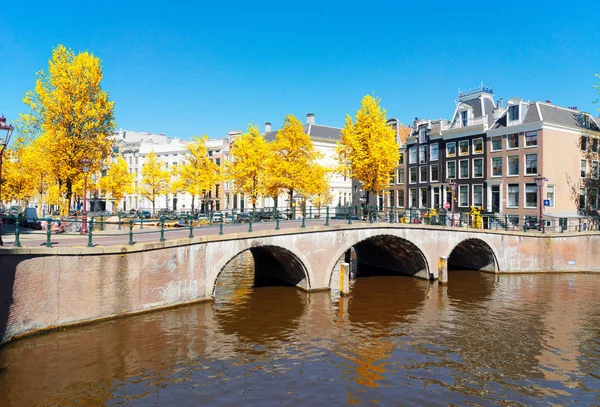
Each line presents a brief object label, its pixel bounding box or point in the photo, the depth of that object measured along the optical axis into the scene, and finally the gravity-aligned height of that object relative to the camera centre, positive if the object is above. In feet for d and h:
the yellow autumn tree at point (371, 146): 113.80 +17.56
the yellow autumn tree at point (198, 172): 149.07 +13.53
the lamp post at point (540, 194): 104.12 +4.14
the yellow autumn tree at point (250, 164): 131.75 +14.57
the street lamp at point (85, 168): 71.82 +7.16
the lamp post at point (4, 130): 42.52 +8.09
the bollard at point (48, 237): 48.03 -3.30
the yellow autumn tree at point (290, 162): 128.98 +15.00
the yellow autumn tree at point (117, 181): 122.95 +8.66
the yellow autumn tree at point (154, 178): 165.37 +12.59
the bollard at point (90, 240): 51.79 -3.83
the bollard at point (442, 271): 87.36 -12.68
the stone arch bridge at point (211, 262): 46.37 -8.75
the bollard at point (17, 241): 46.08 -3.54
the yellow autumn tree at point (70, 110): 84.07 +20.22
